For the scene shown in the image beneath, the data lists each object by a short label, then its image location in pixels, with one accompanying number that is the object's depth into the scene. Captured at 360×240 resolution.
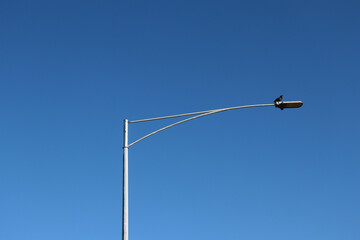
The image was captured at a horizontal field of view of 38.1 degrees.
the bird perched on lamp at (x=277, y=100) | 13.55
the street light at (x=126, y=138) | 11.16
